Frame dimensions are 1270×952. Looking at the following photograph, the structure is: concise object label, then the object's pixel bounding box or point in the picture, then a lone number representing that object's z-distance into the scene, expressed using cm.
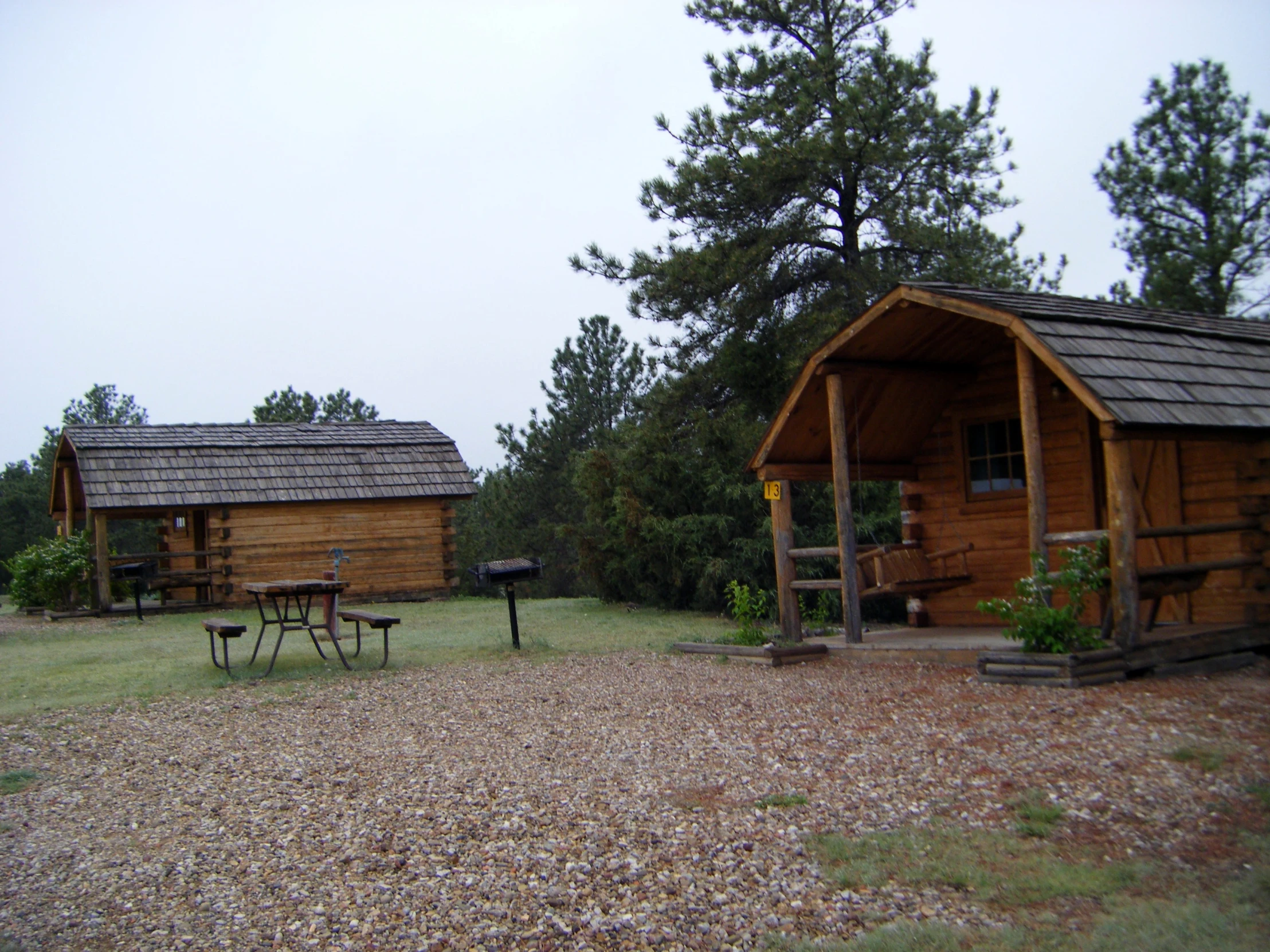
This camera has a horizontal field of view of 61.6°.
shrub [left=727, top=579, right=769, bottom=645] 1213
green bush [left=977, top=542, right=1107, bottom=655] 872
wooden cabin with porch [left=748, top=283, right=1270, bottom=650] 905
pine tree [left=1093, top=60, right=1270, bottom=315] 2503
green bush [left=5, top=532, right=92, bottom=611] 2006
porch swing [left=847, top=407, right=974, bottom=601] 1209
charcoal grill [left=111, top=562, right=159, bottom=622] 1931
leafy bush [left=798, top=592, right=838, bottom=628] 1424
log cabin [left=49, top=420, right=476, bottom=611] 2084
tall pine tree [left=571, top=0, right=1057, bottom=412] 1884
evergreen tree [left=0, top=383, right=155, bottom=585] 4066
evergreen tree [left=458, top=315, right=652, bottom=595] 3425
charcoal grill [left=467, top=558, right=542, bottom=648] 1265
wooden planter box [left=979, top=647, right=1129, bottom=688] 834
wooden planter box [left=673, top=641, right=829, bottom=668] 1100
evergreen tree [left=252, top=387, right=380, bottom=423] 4269
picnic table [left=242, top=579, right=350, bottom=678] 1094
